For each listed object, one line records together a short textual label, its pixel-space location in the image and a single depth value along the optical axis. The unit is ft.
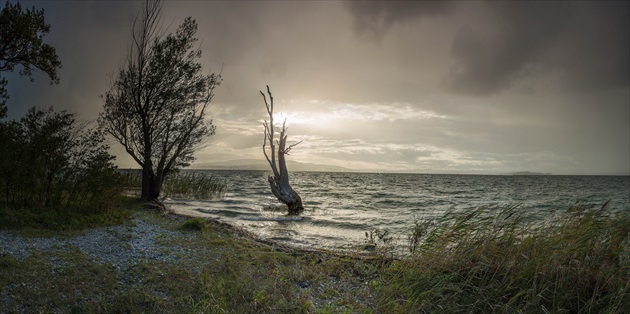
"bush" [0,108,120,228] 36.27
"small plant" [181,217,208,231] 41.60
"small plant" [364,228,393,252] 40.53
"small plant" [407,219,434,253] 35.58
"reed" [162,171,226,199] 102.83
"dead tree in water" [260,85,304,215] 77.66
